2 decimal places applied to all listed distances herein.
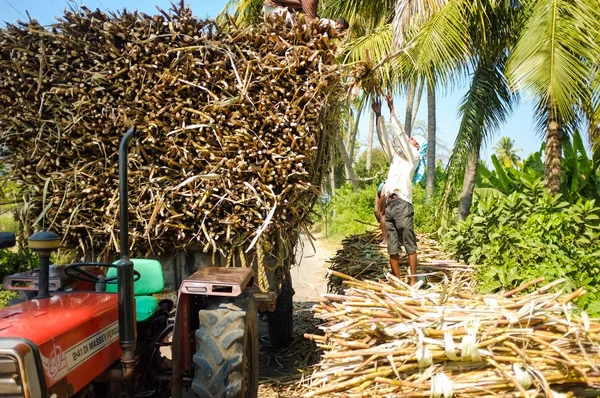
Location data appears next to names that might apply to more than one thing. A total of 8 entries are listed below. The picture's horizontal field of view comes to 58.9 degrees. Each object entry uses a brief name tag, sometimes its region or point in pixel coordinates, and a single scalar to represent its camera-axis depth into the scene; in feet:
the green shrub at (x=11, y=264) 26.40
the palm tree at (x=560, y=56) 20.95
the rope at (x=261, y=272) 14.20
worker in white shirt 19.53
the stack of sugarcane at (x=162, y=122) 13.82
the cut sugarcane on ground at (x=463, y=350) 9.65
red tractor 7.71
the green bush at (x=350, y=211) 59.41
